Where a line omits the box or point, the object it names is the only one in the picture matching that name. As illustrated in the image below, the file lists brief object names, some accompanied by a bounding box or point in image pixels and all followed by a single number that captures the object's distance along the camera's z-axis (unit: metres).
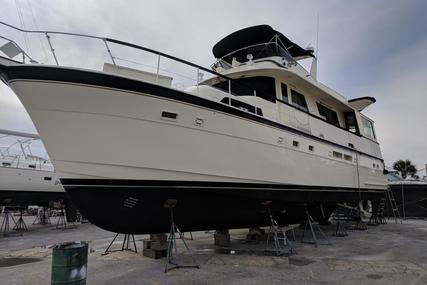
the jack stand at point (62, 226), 12.22
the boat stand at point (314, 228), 7.85
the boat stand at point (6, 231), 10.66
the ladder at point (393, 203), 14.91
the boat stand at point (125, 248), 6.90
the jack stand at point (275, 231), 6.59
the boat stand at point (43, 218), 14.32
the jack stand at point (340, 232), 9.57
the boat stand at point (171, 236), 5.27
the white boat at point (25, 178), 12.29
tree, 47.22
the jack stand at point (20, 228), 11.84
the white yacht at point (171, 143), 4.64
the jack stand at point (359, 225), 11.16
